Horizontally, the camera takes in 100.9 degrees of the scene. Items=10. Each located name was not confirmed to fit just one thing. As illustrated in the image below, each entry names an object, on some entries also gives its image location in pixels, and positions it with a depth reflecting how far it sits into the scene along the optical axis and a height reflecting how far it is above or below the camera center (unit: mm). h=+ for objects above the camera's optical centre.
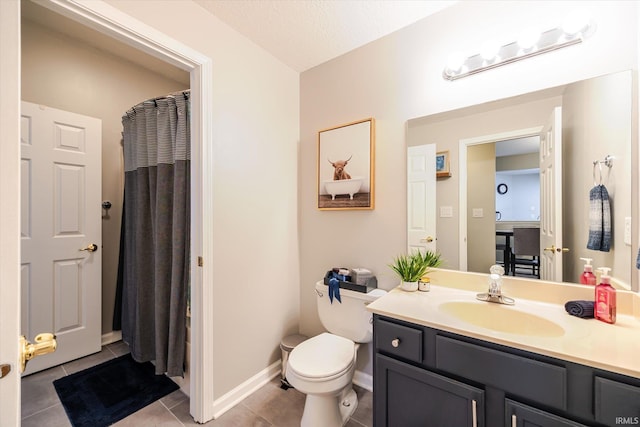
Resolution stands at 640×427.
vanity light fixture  1180 +826
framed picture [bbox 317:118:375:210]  1821 +354
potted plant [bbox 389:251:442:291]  1479 -304
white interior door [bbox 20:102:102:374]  1935 -125
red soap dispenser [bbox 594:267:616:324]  1043 -345
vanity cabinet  786 -597
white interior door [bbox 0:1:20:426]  547 -7
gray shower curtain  1740 -108
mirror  1138 +242
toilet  1345 -801
